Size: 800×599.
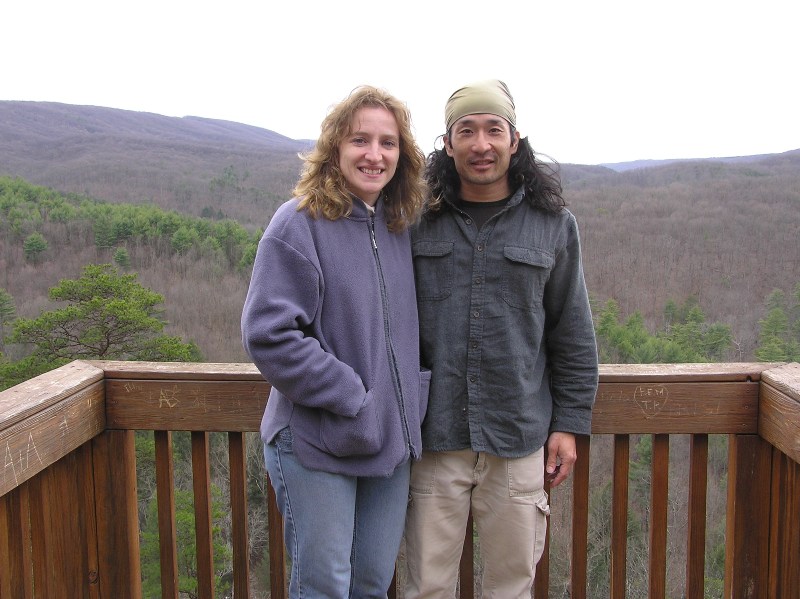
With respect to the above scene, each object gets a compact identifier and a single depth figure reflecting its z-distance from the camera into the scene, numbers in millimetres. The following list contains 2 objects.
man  1487
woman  1258
